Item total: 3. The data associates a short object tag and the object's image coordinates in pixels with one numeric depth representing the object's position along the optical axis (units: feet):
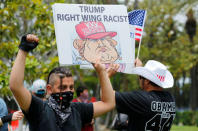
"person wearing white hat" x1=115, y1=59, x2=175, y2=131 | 24.48
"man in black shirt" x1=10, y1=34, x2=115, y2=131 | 17.52
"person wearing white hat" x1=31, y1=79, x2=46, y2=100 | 40.93
